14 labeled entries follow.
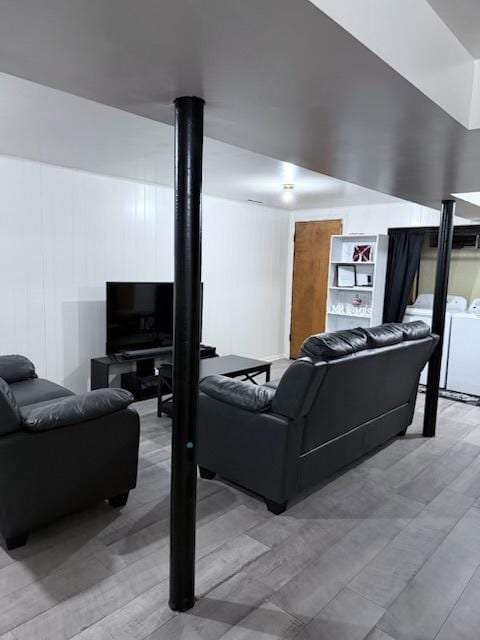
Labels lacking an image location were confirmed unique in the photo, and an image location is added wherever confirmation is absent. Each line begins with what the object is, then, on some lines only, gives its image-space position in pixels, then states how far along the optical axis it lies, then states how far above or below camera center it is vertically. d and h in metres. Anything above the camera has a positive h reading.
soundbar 4.62 -1.00
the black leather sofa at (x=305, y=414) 2.61 -0.95
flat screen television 4.62 -0.60
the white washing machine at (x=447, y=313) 5.50 -0.56
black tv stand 4.50 -1.18
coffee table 4.24 -1.05
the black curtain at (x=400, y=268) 5.84 -0.01
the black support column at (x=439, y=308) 3.92 -0.36
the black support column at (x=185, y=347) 1.73 -0.35
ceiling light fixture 4.84 +0.84
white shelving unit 6.00 -0.31
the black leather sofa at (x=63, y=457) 2.18 -1.05
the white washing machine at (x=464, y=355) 5.28 -1.02
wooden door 6.70 -0.20
